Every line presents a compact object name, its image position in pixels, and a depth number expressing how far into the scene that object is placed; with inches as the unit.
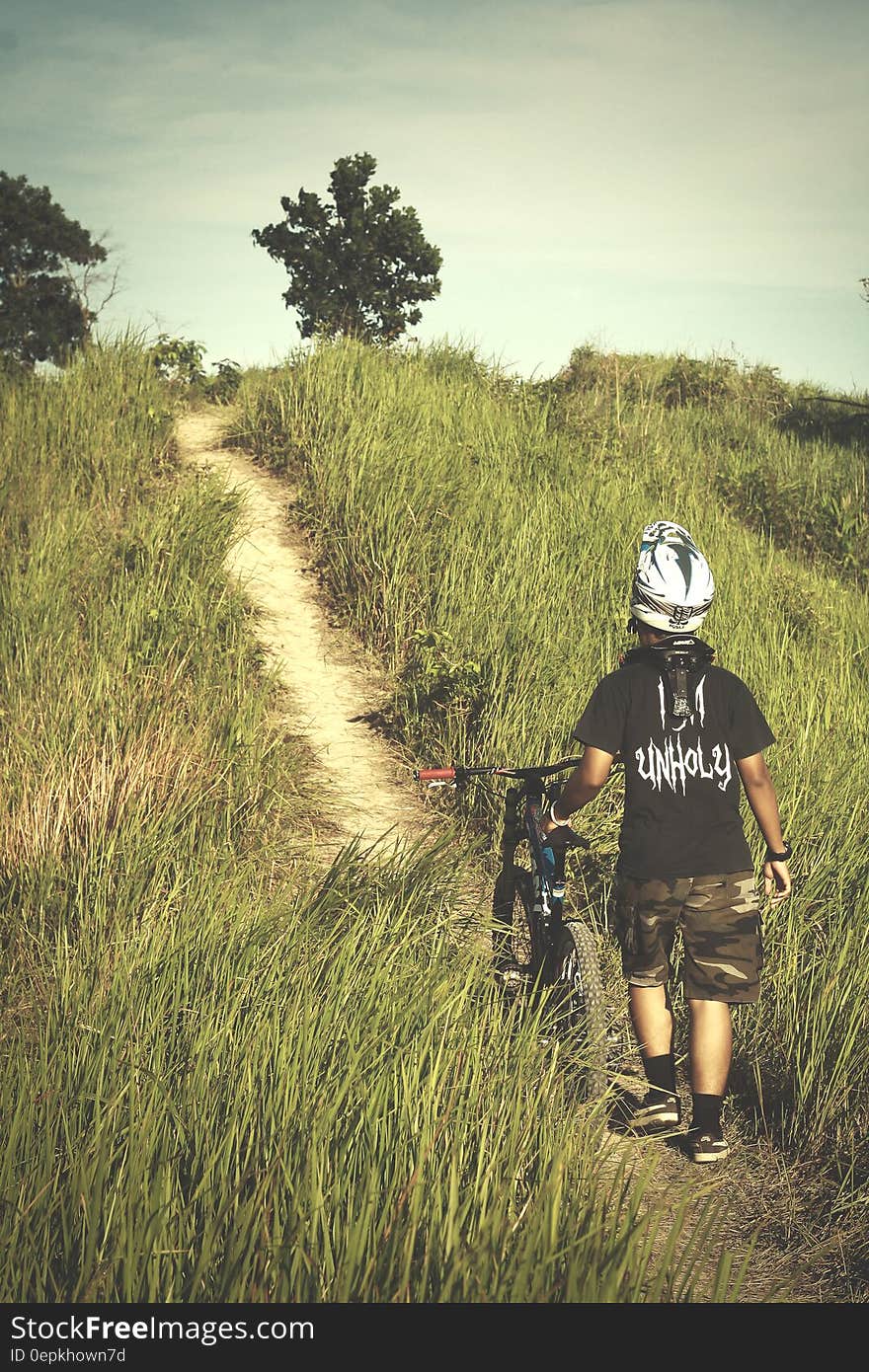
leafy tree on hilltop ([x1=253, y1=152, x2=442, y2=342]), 1444.4
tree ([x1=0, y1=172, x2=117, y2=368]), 1222.9
